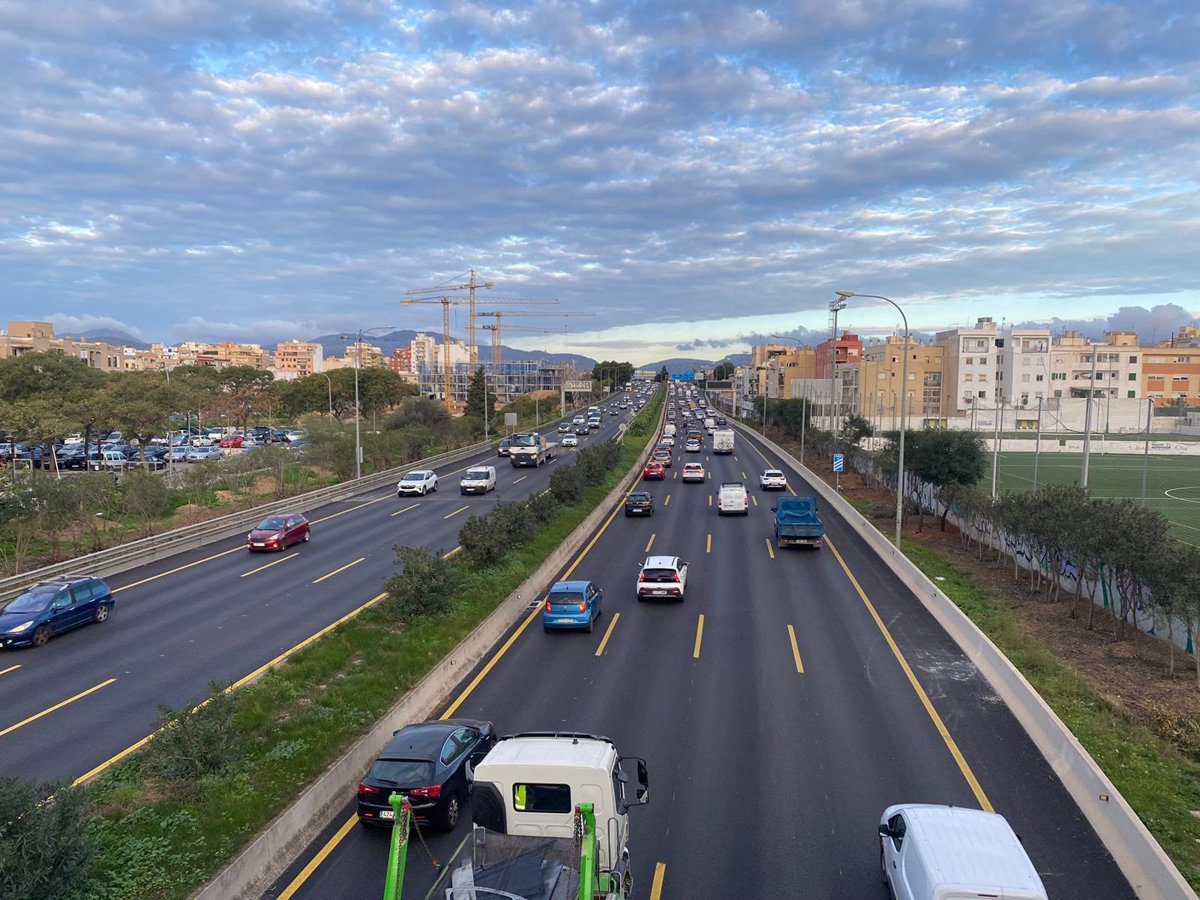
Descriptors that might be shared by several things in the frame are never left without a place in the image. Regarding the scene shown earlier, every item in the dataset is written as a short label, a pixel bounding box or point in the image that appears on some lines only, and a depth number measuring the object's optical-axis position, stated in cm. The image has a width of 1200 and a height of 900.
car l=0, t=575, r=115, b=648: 1967
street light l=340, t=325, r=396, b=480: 4666
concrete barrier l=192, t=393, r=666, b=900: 971
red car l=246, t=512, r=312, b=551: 3084
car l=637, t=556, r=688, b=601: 2378
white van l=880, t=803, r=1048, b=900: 805
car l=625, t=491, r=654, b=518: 3975
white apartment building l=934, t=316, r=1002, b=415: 11081
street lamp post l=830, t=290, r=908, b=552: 2791
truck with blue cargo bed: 3100
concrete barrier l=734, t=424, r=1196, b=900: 984
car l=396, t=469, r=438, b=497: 4551
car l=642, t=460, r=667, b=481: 5406
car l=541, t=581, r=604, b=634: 2105
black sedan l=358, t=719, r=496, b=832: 1102
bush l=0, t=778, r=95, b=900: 764
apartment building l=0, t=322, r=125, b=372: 11779
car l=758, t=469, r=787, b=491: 4934
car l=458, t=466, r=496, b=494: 4603
